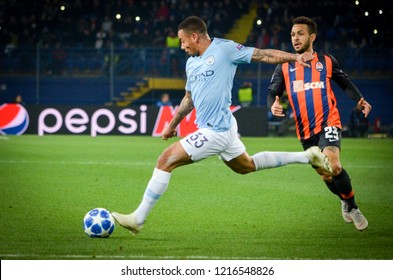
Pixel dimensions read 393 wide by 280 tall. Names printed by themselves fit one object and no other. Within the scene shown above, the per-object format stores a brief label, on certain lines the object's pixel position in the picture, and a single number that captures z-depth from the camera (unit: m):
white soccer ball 15.70
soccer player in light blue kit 15.27
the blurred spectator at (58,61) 62.53
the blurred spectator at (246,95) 58.25
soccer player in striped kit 17.17
